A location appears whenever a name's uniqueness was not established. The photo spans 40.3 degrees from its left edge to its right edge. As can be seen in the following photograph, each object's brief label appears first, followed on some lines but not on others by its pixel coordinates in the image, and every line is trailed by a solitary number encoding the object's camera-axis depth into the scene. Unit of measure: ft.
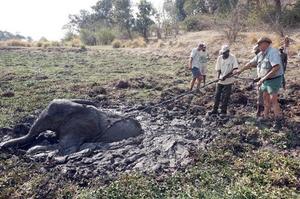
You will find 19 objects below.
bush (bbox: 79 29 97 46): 126.62
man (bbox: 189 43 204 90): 33.94
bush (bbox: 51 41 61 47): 103.74
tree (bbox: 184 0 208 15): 110.26
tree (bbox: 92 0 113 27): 173.88
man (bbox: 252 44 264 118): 26.16
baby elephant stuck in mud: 22.34
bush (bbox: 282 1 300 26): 80.52
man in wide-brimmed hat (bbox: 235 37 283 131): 22.31
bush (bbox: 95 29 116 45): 122.82
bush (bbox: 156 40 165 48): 89.31
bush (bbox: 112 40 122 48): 100.89
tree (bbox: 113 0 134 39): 126.31
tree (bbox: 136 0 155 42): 120.26
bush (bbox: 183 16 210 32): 98.70
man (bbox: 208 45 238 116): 26.89
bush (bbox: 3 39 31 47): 102.08
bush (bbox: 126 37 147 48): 96.94
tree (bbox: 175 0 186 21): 130.11
